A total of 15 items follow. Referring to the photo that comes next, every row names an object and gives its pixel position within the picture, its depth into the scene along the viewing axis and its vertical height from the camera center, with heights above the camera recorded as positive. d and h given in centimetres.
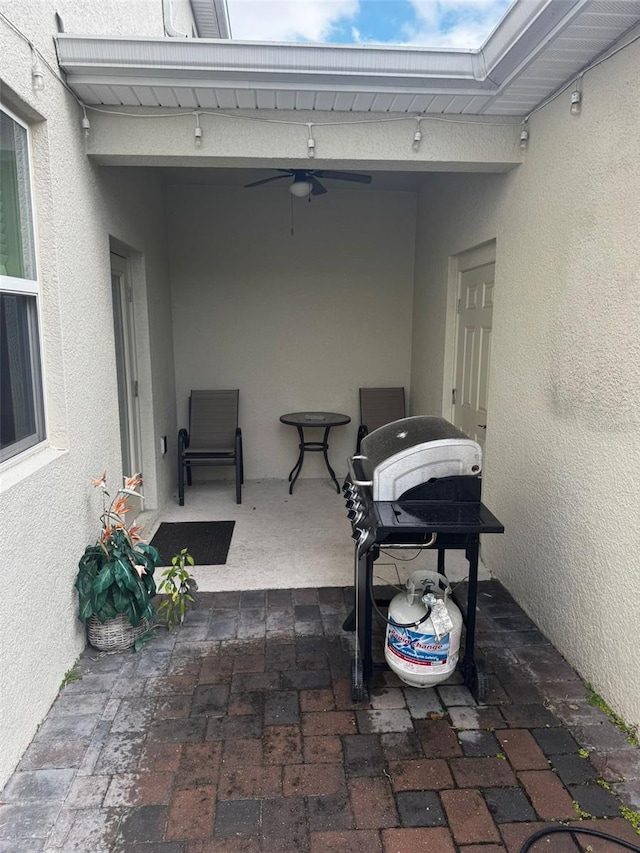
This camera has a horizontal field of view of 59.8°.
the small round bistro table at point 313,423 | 502 -76
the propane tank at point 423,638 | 213 -115
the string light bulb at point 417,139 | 283 +101
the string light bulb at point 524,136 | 290 +104
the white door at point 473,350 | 369 -8
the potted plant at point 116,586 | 249 -111
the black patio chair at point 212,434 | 485 -88
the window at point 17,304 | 211 +13
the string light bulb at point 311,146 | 282 +97
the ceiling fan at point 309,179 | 394 +113
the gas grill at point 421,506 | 210 -66
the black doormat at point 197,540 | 372 -144
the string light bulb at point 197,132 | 276 +101
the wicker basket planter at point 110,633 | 257 -136
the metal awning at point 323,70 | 229 +115
